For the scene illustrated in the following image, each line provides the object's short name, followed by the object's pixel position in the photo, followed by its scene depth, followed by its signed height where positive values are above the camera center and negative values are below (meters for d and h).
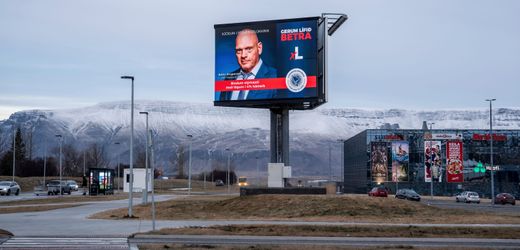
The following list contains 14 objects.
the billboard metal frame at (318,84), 47.69 +5.47
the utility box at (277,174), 49.31 -0.61
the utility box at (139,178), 61.66 -1.15
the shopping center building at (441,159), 117.25 +1.00
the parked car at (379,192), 78.94 -3.06
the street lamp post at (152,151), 29.48 +0.59
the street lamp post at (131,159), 39.84 +0.34
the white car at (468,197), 84.19 -3.87
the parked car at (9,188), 86.34 -2.74
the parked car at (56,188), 91.94 -2.91
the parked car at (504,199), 79.81 -3.84
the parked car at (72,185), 101.54 -2.92
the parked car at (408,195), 77.21 -3.29
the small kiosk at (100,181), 83.25 -1.83
